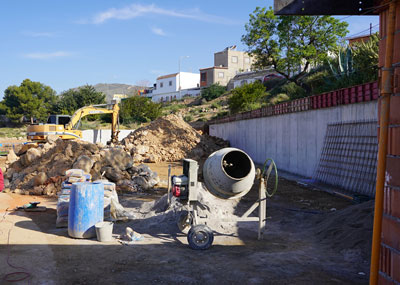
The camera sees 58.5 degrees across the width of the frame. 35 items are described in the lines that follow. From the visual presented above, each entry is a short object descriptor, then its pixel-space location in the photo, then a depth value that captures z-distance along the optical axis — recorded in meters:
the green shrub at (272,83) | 45.25
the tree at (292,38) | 27.81
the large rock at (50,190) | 12.13
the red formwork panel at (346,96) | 11.73
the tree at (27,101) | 55.78
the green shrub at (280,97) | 32.94
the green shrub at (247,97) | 32.78
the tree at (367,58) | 17.88
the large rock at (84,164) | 12.65
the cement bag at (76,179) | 8.67
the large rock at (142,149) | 22.83
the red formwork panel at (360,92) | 10.97
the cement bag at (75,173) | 9.28
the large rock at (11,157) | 18.97
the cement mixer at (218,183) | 6.52
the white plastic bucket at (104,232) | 6.57
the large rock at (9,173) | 14.80
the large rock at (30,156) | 15.23
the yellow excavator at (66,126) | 21.70
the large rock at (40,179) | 12.56
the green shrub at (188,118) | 44.08
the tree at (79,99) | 51.31
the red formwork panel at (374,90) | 10.33
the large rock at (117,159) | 13.59
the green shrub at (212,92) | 55.50
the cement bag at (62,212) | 7.62
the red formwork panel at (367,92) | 10.61
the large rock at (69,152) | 14.00
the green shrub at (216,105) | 48.88
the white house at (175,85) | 68.25
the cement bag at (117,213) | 8.21
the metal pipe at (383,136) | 3.10
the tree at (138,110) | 46.94
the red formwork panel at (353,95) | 11.33
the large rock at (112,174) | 12.91
